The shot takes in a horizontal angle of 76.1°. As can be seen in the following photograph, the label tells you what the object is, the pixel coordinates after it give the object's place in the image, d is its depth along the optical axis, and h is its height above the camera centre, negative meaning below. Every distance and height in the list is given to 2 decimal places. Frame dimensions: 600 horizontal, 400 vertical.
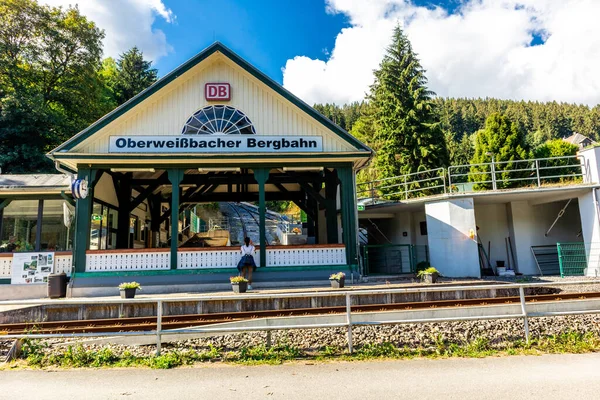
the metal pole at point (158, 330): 6.17 -1.09
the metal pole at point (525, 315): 6.64 -1.12
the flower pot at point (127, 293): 9.79 -0.76
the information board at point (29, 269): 12.05 -0.09
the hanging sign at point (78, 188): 11.57 +2.28
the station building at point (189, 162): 12.03 +3.21
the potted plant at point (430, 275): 11.59 -0.67
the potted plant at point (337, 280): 10.96 -0.69
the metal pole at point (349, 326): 6.28 -1.14
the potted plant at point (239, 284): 10.30 -0.67
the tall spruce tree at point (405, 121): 32.72 +11.64
